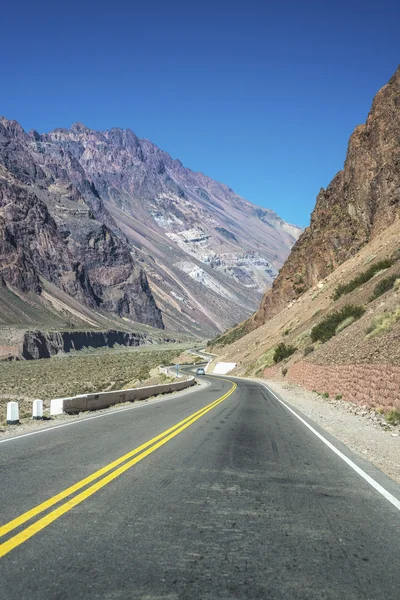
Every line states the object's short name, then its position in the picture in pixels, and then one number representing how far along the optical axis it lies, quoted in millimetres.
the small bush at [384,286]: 32578
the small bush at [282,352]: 45231
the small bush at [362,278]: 41688
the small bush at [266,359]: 50612
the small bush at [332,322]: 34750
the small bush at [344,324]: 33912
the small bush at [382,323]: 22006
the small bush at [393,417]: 14697
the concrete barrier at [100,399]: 18031
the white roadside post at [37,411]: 16203
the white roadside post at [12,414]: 15211
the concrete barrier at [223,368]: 65588
